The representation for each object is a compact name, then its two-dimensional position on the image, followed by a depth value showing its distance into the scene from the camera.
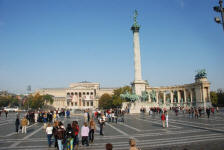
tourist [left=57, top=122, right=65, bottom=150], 9.49
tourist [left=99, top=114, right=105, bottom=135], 14.89
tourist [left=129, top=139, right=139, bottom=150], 5.33
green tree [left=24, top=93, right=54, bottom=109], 110.35
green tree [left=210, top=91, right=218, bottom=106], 82.66
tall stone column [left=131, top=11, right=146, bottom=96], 50.81
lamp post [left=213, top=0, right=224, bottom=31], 12.73
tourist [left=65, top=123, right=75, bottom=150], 9.78
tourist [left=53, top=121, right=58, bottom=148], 10.61
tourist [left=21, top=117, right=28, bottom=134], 16.45
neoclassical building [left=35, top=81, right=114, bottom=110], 147.00
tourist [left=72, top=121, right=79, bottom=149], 10.38
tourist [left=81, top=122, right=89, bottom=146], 10.66
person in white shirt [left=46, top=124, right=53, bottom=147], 11.05
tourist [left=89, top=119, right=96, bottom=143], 12.02
